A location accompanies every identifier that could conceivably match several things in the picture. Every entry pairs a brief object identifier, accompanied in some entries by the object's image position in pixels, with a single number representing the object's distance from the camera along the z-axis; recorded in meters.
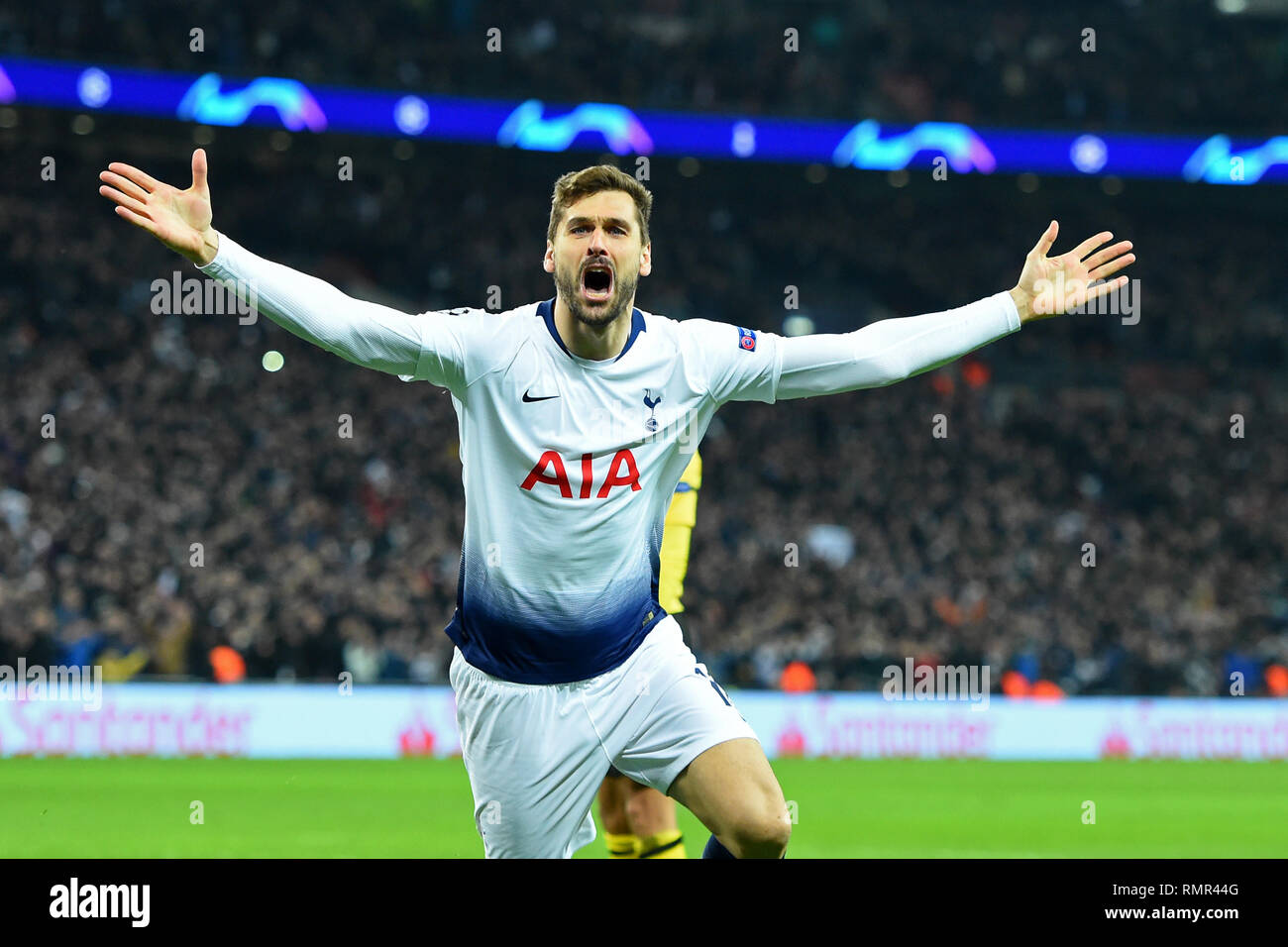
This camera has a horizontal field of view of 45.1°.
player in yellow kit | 7.67
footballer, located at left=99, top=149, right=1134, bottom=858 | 5.63
